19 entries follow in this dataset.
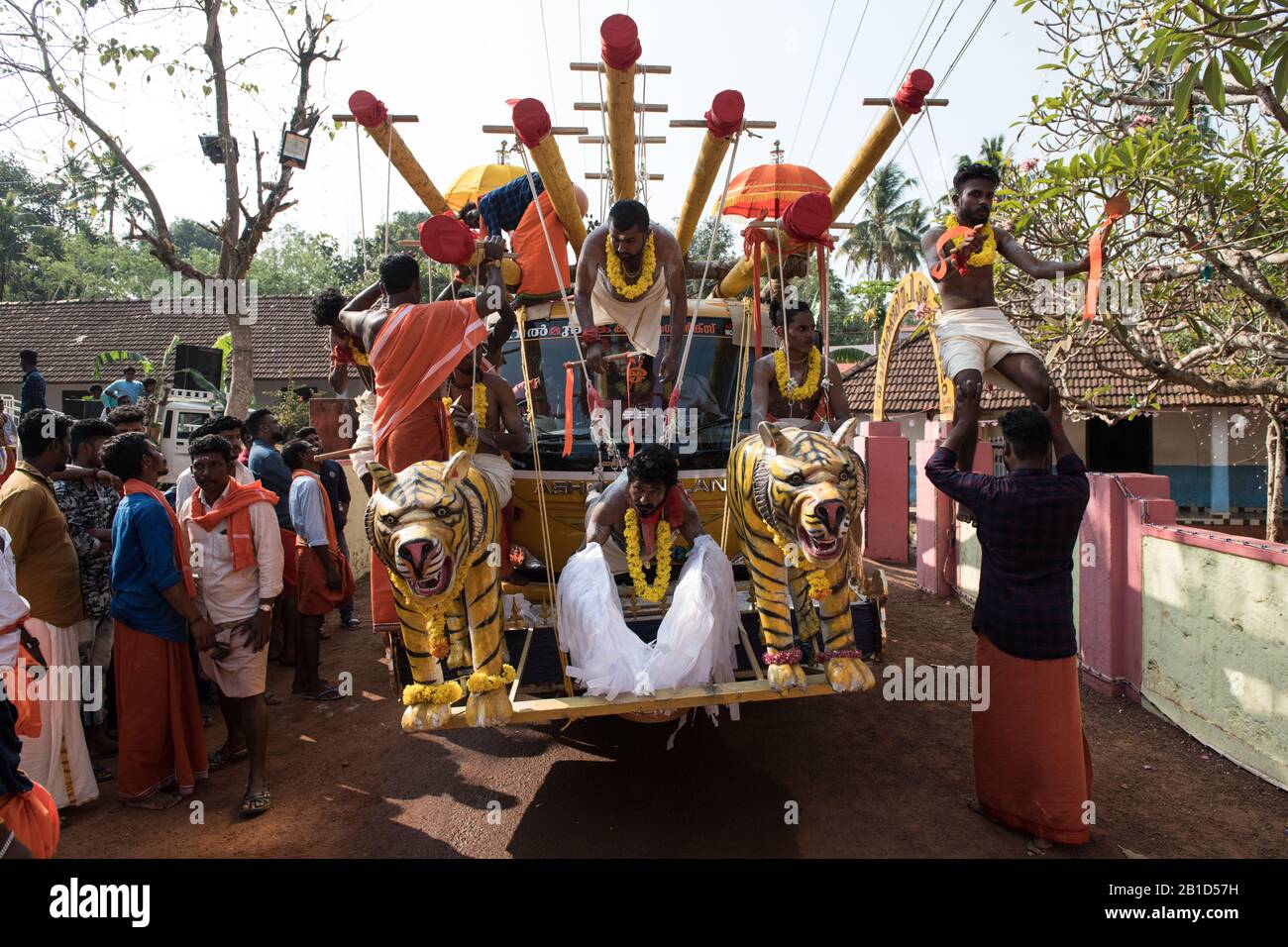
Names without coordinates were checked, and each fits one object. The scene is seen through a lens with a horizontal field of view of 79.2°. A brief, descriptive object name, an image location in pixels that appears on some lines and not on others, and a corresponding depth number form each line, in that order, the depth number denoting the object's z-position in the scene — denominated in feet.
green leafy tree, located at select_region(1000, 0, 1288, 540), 18.85
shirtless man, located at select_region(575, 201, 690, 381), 14.55
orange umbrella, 26.18
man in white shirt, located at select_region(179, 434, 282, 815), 14.37
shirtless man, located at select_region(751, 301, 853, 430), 15.42
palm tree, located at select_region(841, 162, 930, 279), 128.98
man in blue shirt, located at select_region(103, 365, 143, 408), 35.40
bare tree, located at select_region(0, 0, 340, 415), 30.58
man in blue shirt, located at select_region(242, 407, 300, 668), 21.67
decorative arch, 23.13
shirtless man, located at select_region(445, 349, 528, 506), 14.48
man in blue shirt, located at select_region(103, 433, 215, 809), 14.20
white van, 32.99
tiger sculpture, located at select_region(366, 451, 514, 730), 10.28
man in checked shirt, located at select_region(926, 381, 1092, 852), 12.19
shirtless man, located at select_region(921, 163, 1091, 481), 13.73
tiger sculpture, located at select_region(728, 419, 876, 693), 10.54
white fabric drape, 10.78
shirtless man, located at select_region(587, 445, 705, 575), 11.93
